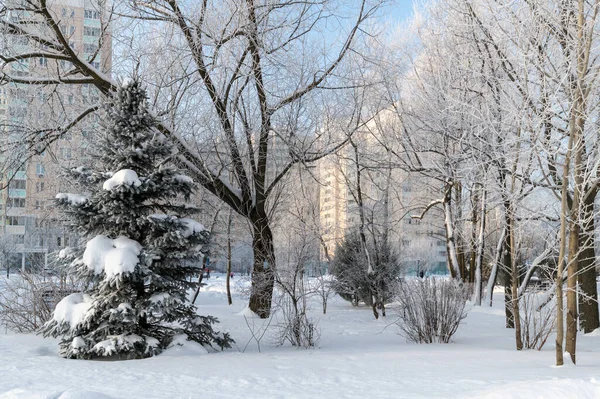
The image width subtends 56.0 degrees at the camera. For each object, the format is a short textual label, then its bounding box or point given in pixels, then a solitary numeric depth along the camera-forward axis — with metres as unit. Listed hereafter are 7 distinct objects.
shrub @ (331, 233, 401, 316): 17.61
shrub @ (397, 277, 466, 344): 10.12
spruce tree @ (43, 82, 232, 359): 7.54
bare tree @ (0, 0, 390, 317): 10.60
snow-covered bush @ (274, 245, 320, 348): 9.07
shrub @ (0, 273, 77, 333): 10.05
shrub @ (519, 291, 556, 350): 9.00
